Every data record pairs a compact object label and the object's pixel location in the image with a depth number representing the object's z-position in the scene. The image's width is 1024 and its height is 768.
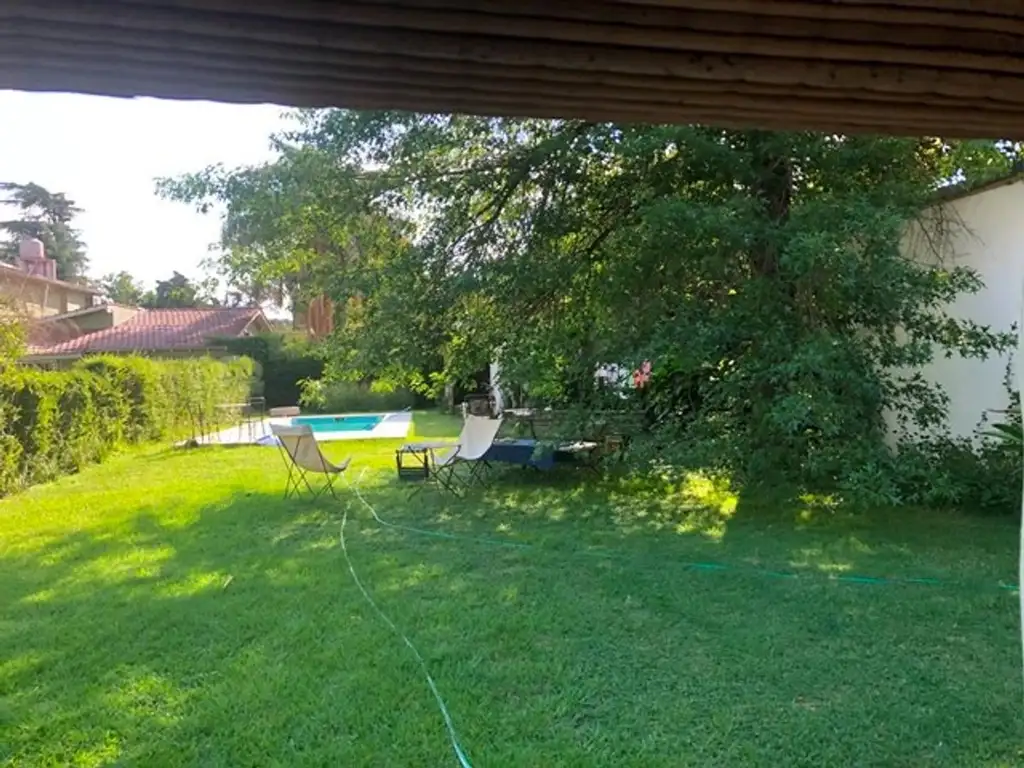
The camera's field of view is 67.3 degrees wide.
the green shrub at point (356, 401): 21.02
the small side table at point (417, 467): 8.88
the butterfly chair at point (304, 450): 7.82
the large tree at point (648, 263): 6.07
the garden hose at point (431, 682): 2.89
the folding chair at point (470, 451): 8.68
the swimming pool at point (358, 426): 15.44
